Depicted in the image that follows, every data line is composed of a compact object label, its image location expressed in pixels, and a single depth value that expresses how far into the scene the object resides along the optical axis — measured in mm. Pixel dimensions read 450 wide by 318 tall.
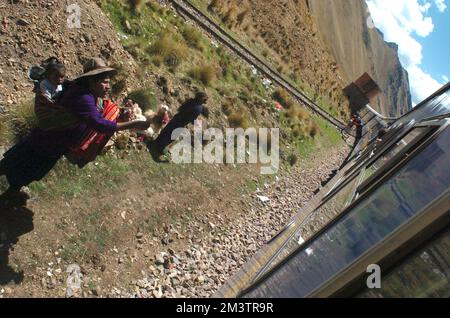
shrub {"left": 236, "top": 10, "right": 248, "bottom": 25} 25773
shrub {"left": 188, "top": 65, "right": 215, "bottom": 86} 13203
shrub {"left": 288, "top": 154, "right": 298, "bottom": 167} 15805
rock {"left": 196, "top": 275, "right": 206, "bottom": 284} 7055
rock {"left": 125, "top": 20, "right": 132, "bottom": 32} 11688
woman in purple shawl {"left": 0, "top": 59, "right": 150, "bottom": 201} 5215
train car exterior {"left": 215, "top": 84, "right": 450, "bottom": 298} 2350
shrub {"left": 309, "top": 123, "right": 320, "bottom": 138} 20959
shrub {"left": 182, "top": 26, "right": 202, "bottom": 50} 15039
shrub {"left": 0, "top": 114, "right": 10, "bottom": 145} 6587
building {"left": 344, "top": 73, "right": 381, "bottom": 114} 43250
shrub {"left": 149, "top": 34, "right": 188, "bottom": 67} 12117
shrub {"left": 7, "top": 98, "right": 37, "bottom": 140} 6875
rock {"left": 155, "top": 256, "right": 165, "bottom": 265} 6996
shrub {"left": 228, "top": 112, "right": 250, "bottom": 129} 13406
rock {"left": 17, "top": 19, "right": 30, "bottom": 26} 7954
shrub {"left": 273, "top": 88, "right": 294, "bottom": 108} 19856
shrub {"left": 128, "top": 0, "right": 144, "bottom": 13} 12609
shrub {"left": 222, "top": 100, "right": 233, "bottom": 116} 13523
